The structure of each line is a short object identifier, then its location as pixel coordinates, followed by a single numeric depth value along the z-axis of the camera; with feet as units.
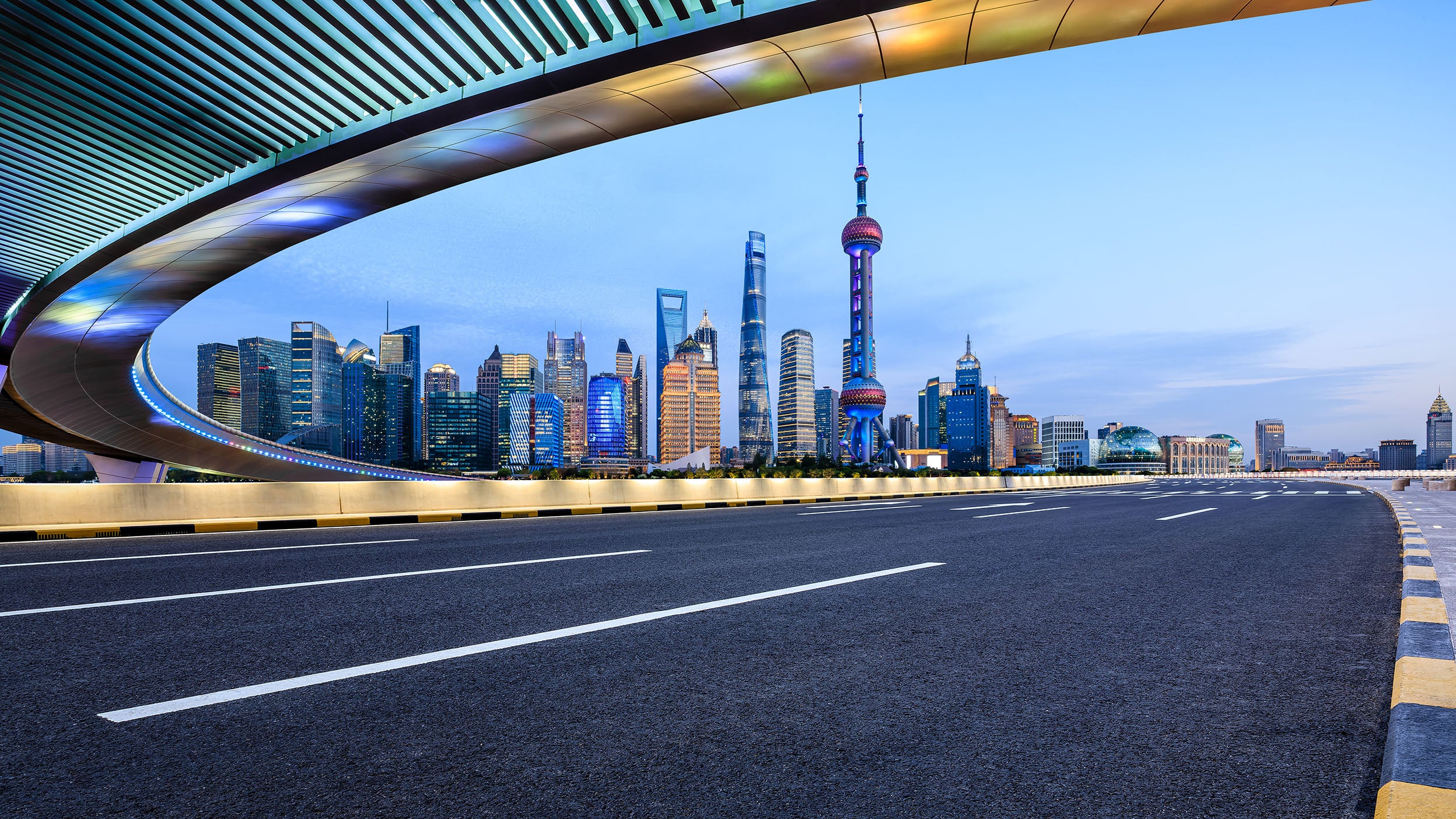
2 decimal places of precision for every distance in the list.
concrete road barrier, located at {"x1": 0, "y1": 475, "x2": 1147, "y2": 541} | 36.04
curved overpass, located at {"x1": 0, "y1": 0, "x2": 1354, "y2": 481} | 37.04
